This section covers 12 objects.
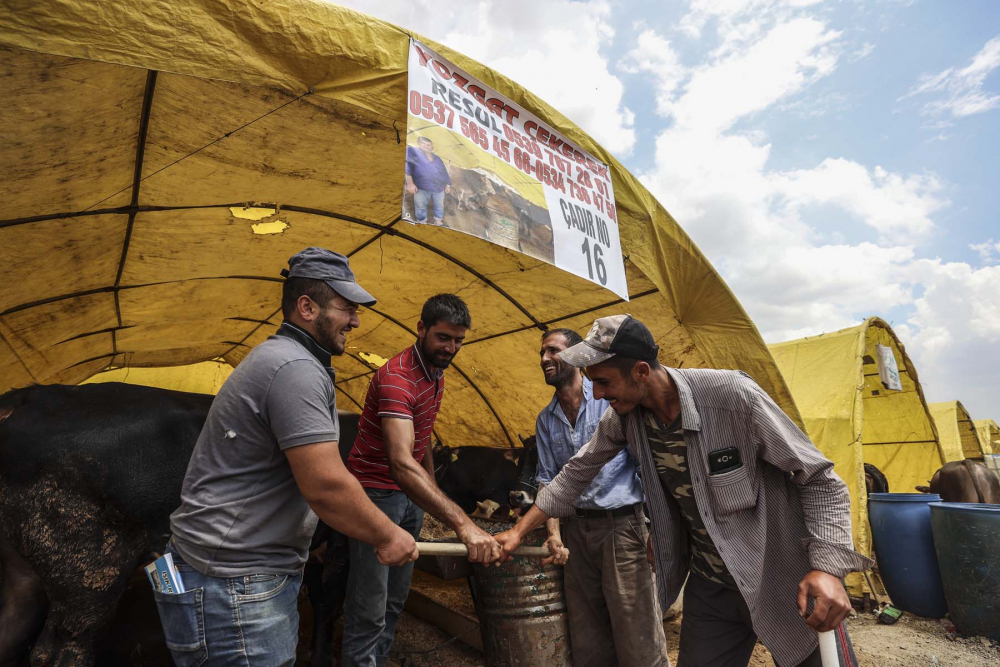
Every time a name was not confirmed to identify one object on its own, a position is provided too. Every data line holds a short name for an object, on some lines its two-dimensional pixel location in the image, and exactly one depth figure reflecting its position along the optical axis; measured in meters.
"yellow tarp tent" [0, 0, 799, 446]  2.11
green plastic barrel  5.04
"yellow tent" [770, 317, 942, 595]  6.88
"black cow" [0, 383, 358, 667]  2.89
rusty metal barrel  3.25
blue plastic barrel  5.82
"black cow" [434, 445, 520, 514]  6.55
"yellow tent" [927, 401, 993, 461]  12.73
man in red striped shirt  2.67
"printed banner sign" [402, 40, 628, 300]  2.64
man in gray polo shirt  1.69
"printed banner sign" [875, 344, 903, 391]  8.84
